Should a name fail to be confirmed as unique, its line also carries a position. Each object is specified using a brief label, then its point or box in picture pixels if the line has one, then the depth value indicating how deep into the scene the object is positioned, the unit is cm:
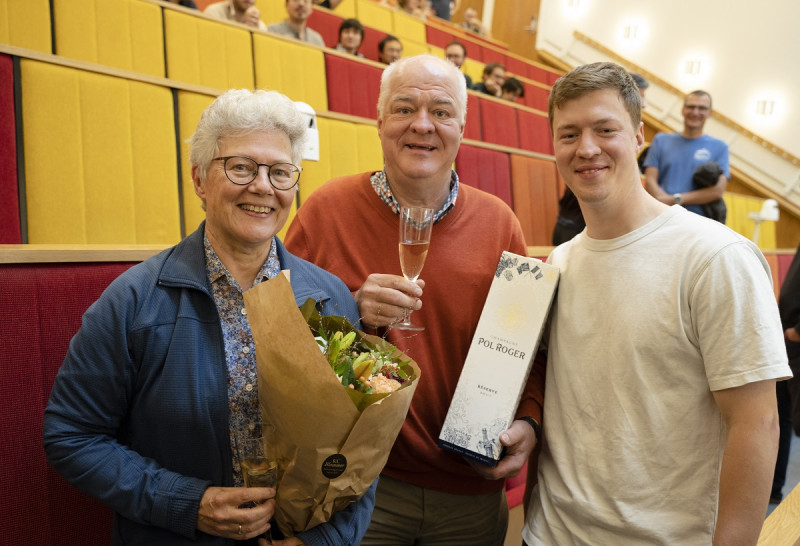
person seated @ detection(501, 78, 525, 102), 434
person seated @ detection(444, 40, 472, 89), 417
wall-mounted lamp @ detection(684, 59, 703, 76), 593
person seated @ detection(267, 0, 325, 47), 304
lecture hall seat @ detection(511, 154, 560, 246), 260
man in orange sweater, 97
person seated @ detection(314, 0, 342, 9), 415
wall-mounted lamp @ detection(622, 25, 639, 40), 635
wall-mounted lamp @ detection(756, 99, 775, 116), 556
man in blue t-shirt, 288
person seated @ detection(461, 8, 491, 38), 659
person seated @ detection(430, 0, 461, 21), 643
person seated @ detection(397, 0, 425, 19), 553
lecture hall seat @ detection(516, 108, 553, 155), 363
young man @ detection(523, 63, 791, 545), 70
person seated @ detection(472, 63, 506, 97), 419
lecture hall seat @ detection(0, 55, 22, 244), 136
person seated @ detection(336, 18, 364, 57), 340
